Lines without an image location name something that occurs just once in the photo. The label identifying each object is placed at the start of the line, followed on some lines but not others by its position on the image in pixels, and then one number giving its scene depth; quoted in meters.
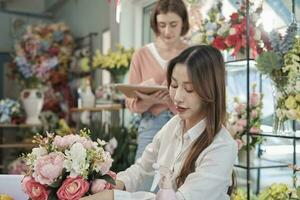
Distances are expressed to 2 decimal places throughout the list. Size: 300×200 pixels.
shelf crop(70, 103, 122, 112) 3.62
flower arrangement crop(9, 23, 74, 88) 4.55
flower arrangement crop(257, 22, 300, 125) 1.86
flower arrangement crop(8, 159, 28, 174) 4.04
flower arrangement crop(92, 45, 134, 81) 3.50
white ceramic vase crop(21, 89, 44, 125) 4.52
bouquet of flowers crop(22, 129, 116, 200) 1.07
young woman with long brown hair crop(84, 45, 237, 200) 1.17
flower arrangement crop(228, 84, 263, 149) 2.35
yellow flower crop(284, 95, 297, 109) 1.86
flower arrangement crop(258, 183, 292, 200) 1.95
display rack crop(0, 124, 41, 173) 4.38
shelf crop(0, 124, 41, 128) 4.37
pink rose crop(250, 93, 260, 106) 2.40
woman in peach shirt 2.09
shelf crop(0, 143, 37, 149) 4.37
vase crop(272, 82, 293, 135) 1.93
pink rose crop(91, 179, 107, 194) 1.10
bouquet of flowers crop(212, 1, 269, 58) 2.20
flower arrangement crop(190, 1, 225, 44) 2.50
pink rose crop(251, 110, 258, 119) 2.36
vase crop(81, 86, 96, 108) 4.13
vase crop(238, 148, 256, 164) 2.35
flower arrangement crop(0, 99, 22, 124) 4.39
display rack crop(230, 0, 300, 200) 2.13
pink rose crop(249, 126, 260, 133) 2.25
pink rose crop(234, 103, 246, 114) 2.45
